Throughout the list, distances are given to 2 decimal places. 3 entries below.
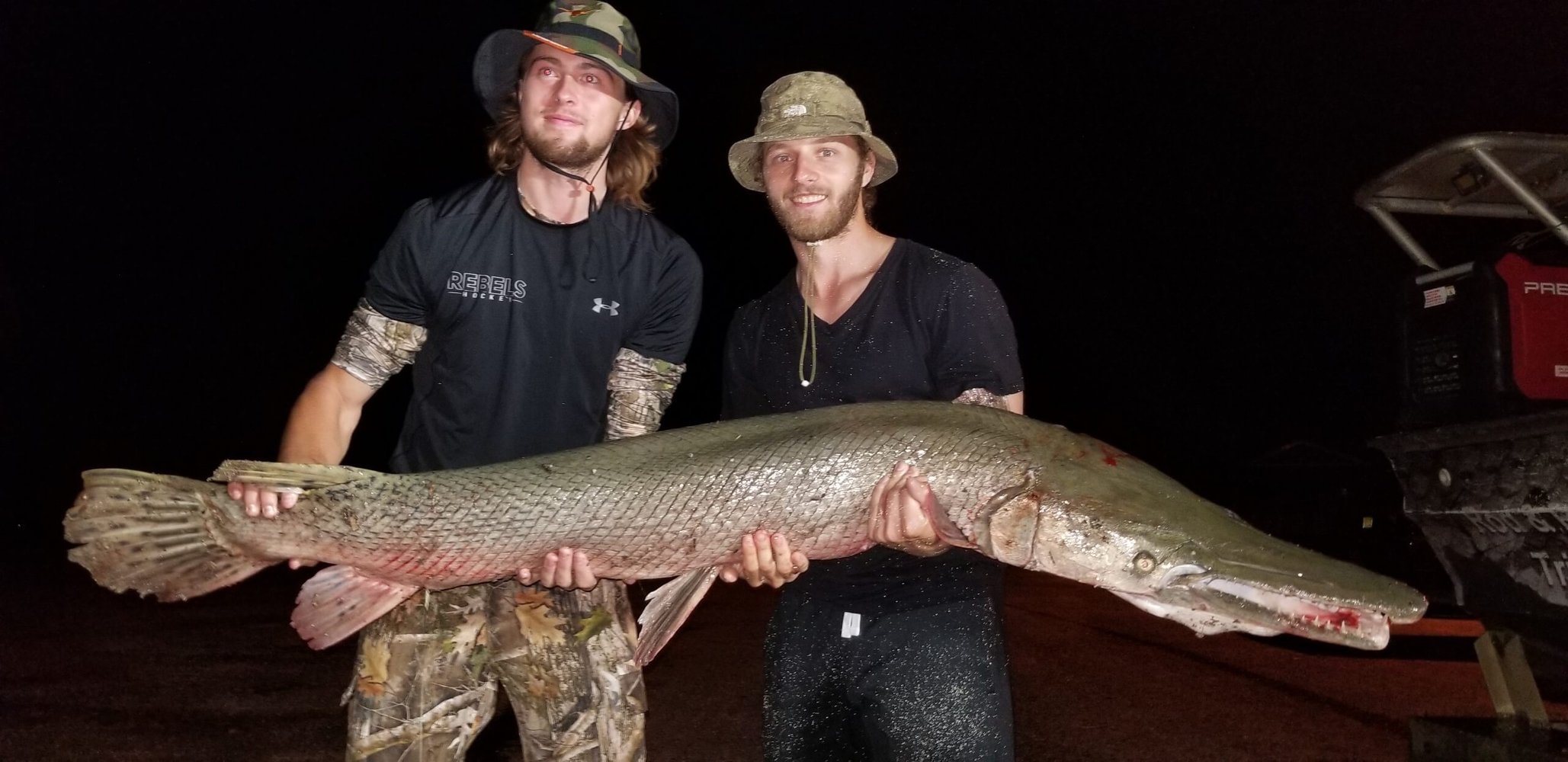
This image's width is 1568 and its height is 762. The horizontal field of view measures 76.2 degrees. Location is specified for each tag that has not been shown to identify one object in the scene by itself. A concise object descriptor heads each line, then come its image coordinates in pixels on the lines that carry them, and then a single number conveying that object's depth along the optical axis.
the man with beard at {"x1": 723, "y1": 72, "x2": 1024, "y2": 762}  2.99
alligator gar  2.94
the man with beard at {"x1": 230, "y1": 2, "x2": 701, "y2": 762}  3.23
